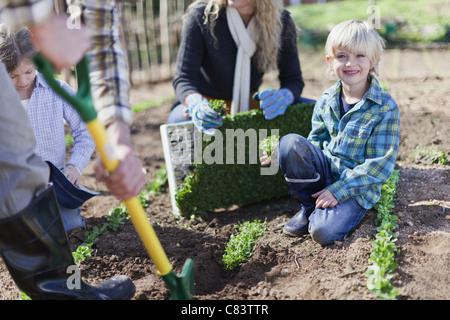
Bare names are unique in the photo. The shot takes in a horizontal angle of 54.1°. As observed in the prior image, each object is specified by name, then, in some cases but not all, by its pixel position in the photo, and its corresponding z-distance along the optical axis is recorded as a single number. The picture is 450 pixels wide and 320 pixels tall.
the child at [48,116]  2.47
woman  3.06
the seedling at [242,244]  2.39
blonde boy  2.40
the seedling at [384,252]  1.88
